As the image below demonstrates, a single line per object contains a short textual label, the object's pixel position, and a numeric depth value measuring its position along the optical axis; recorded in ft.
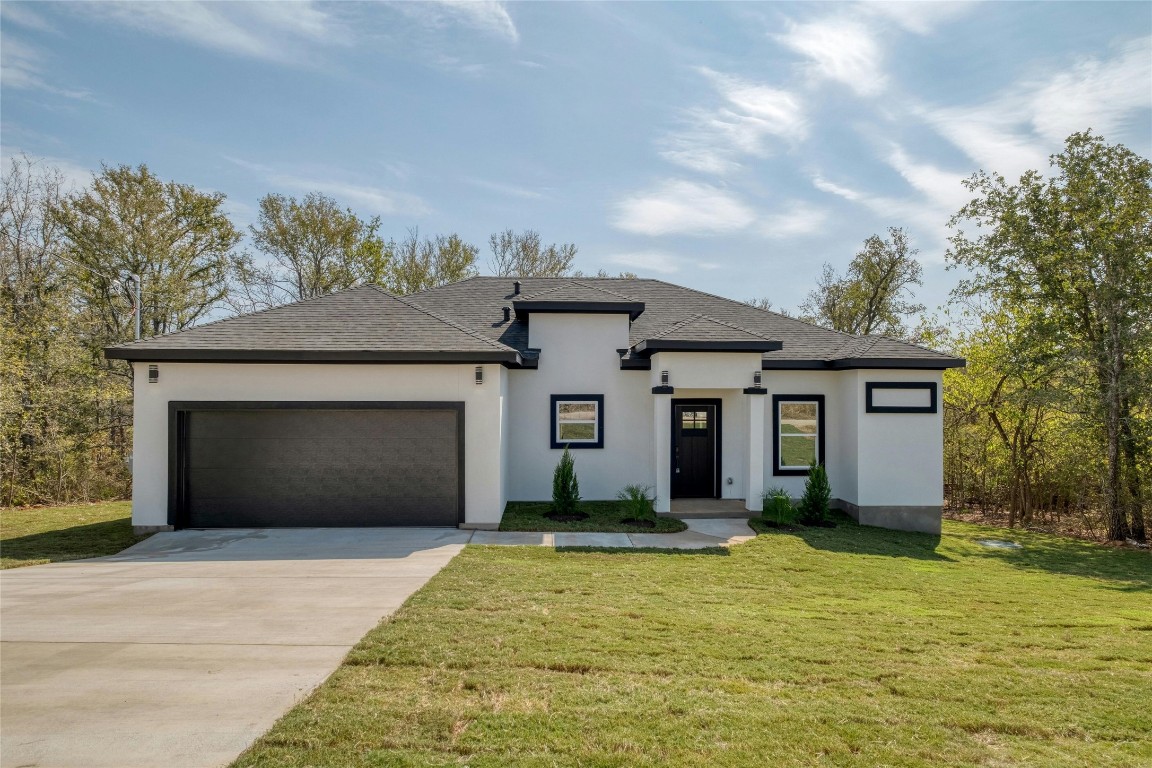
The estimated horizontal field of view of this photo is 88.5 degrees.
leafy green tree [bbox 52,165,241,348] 62.08
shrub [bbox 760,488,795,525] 35.60
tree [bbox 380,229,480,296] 92.63
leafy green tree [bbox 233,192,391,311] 84.28
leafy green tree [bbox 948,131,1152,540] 39.91
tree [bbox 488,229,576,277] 96.78
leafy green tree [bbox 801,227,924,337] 92.38
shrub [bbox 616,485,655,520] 35.27
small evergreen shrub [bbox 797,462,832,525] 37.04
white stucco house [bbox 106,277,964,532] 33.19
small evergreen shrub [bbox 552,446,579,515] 36.42
